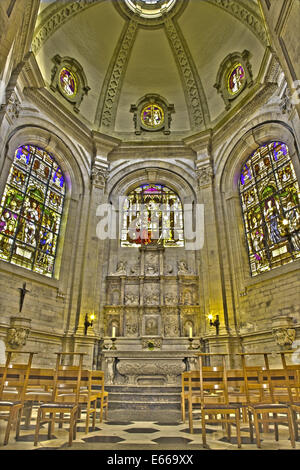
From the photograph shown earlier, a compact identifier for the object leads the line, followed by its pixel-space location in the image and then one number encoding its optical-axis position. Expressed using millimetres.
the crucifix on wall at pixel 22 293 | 9691
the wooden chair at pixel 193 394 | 4617
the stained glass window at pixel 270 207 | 9961
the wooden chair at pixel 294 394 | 3880
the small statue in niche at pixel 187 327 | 11902
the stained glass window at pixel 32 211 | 10352
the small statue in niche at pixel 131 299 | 12500
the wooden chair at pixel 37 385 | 4934
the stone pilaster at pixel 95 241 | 11695
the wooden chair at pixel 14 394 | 3807
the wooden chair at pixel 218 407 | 3754
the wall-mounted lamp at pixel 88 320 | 11003
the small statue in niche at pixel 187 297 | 12410
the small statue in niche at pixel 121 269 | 12865
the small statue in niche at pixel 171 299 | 12438
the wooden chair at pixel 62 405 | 3746
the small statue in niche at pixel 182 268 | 12859
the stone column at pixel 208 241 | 11420
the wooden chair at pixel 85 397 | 4629
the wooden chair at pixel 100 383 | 5591
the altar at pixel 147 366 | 9812
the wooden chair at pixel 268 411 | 3613
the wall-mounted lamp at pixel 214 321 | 10812
